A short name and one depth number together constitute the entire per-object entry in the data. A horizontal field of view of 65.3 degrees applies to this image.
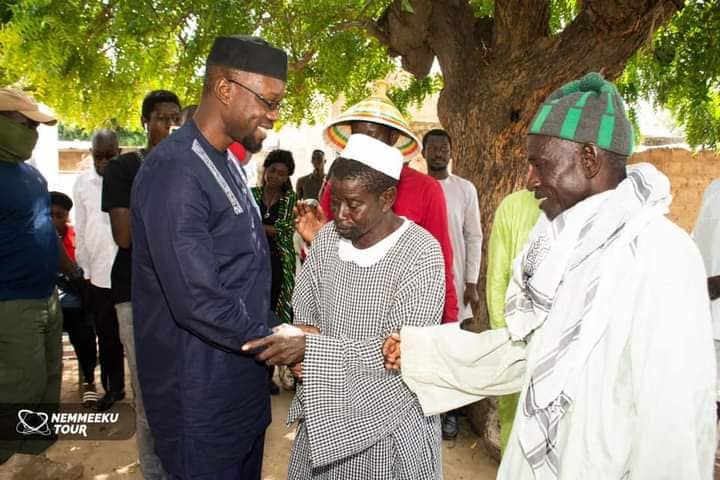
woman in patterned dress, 4.88
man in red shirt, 2.96
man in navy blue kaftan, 1.87
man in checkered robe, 2.02
